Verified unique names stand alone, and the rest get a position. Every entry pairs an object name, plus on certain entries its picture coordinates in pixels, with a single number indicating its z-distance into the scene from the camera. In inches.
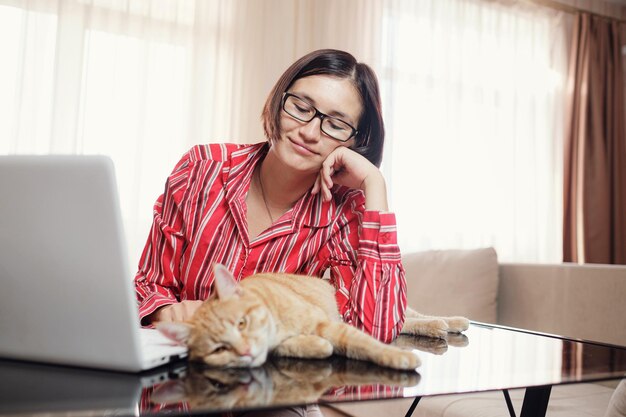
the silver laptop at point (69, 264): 23.4
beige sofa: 70.8
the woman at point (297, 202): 47.2
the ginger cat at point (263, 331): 27.5
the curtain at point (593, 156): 162.9
